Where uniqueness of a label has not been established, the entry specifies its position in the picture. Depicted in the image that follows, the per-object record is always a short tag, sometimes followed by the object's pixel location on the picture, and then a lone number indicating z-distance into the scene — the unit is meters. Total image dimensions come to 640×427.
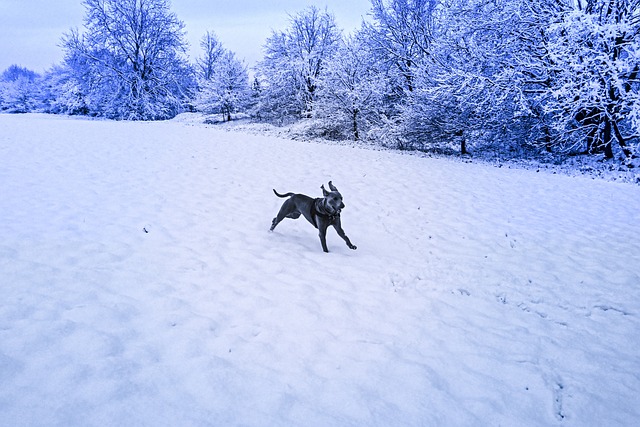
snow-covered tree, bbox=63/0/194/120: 30.53
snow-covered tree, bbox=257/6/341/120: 29.75
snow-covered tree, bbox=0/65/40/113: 43.62
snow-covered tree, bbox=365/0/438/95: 20.59
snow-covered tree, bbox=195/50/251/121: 33.74
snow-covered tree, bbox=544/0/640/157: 11.58
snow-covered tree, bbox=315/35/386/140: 20.86
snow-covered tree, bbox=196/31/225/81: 46.97
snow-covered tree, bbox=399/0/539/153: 14.64
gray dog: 5.23
